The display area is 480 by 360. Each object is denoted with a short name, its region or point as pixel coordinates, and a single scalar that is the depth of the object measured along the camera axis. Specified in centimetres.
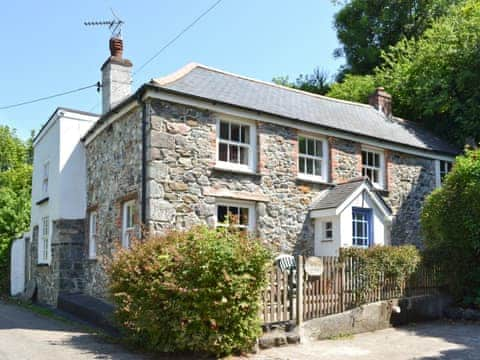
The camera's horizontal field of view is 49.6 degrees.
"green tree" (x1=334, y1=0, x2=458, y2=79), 3284
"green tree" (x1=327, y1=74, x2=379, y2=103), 2666
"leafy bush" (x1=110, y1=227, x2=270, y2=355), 814
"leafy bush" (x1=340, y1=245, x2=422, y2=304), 1098
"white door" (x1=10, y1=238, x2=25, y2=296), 2083
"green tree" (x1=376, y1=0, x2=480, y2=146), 2020
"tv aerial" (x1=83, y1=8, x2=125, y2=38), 1708
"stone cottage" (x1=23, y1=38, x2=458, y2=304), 1250
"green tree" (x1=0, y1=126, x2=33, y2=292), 2262
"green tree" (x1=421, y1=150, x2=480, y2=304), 1270
